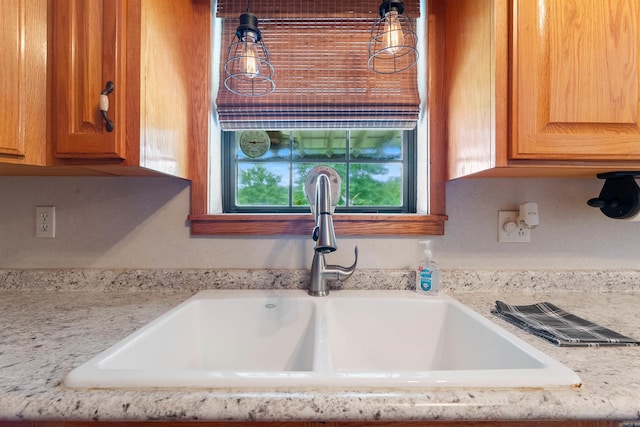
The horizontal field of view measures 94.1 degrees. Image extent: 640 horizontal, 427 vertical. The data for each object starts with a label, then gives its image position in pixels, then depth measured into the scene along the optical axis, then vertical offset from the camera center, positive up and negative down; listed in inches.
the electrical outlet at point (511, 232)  42.4 -2.8
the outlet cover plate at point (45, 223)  42.1 -1.5
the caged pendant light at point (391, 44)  34.7 +22.2
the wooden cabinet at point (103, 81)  28.8 +12.9
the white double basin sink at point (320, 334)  28.7 -13.6
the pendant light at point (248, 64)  34.8 +19.8
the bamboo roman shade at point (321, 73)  43.1 +20.3
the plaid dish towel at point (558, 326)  25.0 -10.9
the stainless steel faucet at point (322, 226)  33.1 -1.6
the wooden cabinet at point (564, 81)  29.2 +12.9
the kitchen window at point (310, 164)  49.5 +8.1
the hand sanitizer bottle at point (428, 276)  38.9 -8.4
